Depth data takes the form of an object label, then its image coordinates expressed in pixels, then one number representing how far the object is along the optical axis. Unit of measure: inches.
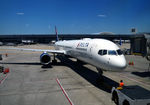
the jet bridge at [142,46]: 639.9
